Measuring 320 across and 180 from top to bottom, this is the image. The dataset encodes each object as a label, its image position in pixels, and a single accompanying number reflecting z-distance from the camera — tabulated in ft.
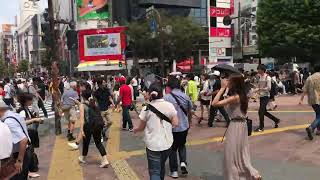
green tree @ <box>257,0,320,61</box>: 122.42
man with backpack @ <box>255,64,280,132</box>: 40.55
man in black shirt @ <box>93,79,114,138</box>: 43.88
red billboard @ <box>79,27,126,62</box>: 186.39
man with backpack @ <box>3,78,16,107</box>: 65.55
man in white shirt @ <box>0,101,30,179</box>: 18.51
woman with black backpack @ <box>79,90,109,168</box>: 31.16
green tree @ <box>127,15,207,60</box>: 202.08
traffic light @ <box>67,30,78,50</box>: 51.01
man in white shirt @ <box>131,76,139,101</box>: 88.80
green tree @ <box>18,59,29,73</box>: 447.01
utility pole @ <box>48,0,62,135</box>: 48.98
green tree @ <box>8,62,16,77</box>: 458.83
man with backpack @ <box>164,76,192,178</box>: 27.76
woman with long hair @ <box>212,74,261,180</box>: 20.83
